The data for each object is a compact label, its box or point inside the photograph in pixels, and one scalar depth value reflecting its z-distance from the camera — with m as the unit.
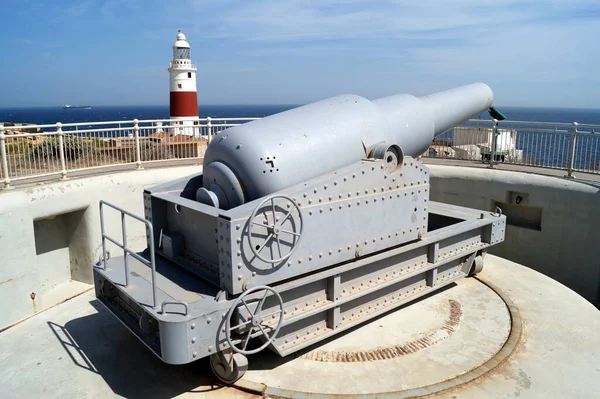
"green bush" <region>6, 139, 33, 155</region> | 8.76
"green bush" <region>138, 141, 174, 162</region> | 10.80
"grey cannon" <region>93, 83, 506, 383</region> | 3.85
